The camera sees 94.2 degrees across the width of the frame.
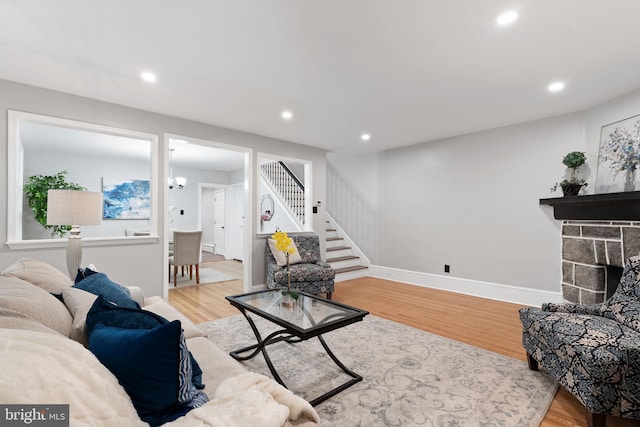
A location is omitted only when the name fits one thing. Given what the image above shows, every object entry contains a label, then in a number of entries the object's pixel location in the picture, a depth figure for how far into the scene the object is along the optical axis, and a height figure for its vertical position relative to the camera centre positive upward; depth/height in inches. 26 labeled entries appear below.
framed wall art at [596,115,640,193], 117.6 +23.7
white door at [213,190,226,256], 329.4 -7.2
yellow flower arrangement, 99.7 -9.9
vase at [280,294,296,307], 96.4 -29.3
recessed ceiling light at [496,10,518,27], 74.4 +50.2
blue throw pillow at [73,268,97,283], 75.2 -15.3
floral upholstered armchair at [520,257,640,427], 62.1 -30.5
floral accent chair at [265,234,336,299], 158.5 -32.6
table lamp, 95.8 +0.6
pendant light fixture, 262.5 +29.1
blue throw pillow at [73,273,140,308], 63.1 -16.7
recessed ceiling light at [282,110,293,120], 144.2 +49.2
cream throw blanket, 24.7 -16.8
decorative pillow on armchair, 168.7 -24.9
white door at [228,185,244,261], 307.0 -9.3
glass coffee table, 75.9 -29.3
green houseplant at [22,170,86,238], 205.3 +14.3
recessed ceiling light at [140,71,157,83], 105.6 +49.8
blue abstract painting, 261.0 +13.9
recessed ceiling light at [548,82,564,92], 113.7 +49.7
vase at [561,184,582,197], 136.6 +11.4
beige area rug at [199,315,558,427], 70.6 -47.8
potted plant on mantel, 135.8 +17.2
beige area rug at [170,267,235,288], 204.1 -47.4
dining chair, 197.6 -24.3
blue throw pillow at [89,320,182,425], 34.9 -18.2
